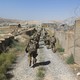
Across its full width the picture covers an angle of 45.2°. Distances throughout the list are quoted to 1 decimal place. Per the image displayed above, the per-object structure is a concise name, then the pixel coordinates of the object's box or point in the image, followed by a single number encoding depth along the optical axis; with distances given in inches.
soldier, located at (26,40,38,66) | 233.2
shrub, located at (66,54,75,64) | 260.0
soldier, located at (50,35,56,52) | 366.7
